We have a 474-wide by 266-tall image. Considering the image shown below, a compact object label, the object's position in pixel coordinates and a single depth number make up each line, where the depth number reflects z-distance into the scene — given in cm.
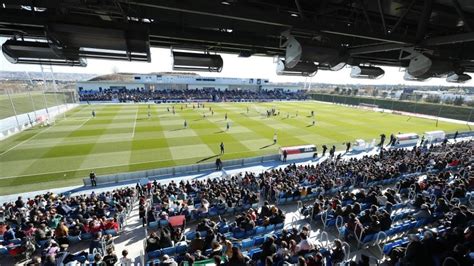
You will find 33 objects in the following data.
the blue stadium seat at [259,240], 680
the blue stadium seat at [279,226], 813
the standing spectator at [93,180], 1424
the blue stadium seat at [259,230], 772
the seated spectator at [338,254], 543
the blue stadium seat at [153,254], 632
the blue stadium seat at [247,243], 664
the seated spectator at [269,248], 551
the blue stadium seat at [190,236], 754
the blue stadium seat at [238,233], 742
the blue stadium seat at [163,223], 870
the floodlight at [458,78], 759
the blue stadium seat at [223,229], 796
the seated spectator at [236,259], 477
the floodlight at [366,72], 744
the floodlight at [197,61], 552
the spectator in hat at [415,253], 479
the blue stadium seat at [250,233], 747
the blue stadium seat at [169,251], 641
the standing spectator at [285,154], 1895
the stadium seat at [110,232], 815
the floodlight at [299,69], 587
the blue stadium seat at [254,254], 577
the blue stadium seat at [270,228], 795
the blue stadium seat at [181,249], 655
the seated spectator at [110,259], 535
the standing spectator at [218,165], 1708
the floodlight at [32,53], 415
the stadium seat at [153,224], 875
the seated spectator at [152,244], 636
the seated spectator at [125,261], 578
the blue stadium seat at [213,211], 945
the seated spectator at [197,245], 605
